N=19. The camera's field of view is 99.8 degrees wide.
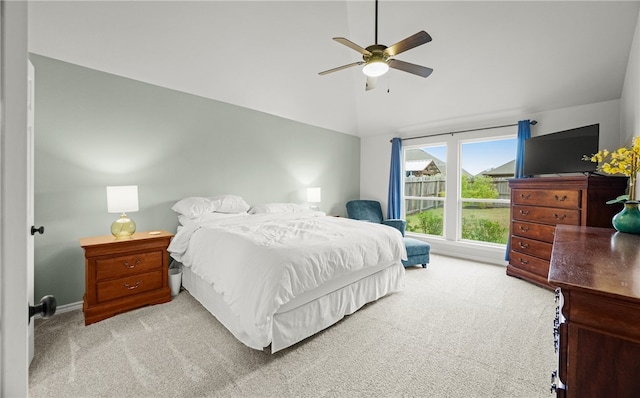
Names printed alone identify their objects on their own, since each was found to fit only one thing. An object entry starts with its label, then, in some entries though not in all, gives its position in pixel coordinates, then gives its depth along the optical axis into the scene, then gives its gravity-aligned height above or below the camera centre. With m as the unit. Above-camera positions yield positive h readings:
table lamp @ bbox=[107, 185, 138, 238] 2.58 -0.14
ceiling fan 2.21 +1.25
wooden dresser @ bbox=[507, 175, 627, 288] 2.87 -0.13
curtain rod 3.94 +1.14
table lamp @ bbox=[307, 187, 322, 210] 4.68 -0.01
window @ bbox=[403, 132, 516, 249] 4.50 +0.18
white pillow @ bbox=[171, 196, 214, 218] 3.16 -0.18
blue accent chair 4.01 -0.47
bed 1.90 -0.63
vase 1.58 -0.11
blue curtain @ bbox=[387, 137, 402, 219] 5.36 +0.32
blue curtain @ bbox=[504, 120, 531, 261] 3.94 +0.82
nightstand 2.41 -0.80
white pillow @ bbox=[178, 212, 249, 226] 3.08 -0.31
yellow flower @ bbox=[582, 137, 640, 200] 1.63 +0.24
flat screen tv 3.03 +0.59
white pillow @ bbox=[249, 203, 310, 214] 3.90 -0.22
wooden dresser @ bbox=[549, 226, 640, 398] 0.70 -0.37
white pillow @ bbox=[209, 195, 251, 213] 3.44 -0.15
